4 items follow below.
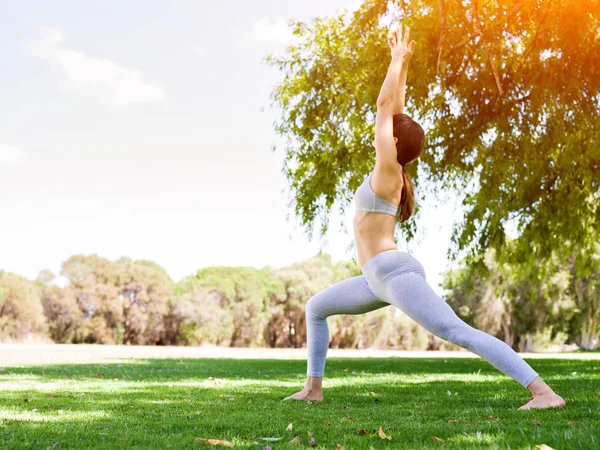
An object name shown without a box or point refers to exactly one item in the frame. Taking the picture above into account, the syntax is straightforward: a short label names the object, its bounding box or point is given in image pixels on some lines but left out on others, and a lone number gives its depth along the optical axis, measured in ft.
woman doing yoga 13.24
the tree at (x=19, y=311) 176.45
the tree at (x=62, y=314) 185.37
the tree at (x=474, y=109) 33.50
